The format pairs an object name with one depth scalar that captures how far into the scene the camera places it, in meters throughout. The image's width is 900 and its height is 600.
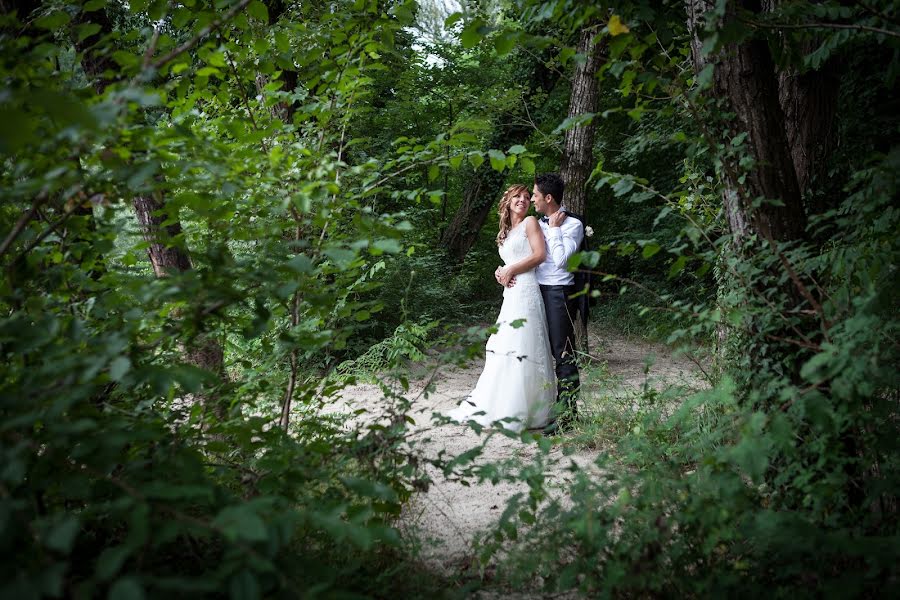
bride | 5.36
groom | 5.37
